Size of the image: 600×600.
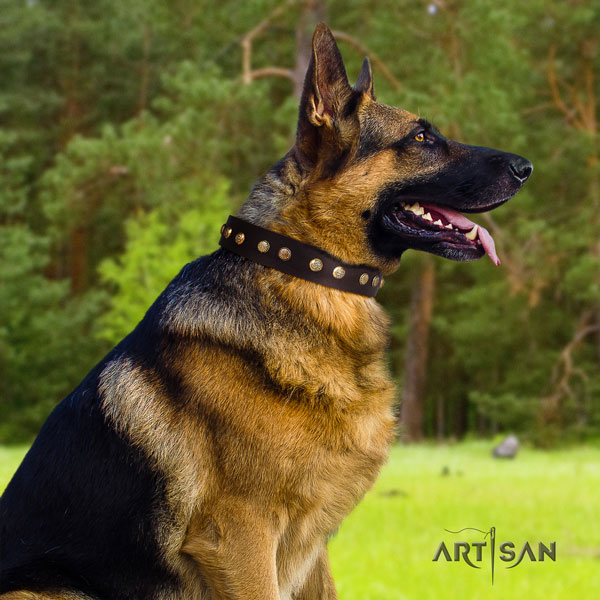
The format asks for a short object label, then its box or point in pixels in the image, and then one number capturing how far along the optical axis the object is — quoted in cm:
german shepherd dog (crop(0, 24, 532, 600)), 274
